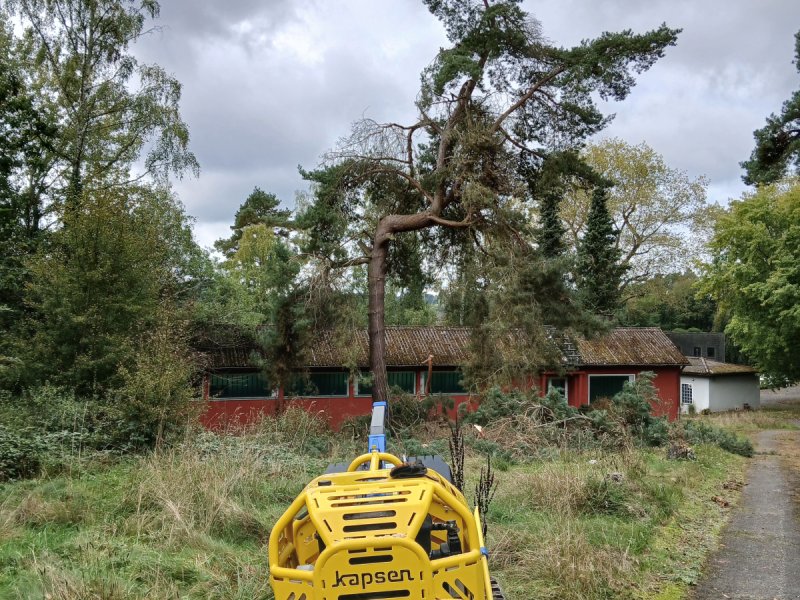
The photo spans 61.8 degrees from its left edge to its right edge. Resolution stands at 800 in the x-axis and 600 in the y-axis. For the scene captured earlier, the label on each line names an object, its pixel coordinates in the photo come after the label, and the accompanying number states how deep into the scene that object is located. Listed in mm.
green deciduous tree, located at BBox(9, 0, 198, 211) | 21891
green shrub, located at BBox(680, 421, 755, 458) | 17500
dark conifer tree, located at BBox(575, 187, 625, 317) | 38219
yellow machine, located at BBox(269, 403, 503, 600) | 3350
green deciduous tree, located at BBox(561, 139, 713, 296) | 43406
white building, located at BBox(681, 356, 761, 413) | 42781
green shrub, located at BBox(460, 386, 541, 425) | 17531
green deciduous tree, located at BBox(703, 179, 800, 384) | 32500
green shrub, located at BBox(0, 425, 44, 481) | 10305
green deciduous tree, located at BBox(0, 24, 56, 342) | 17172
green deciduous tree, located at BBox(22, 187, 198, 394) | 15352
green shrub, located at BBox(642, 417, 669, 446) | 16875
